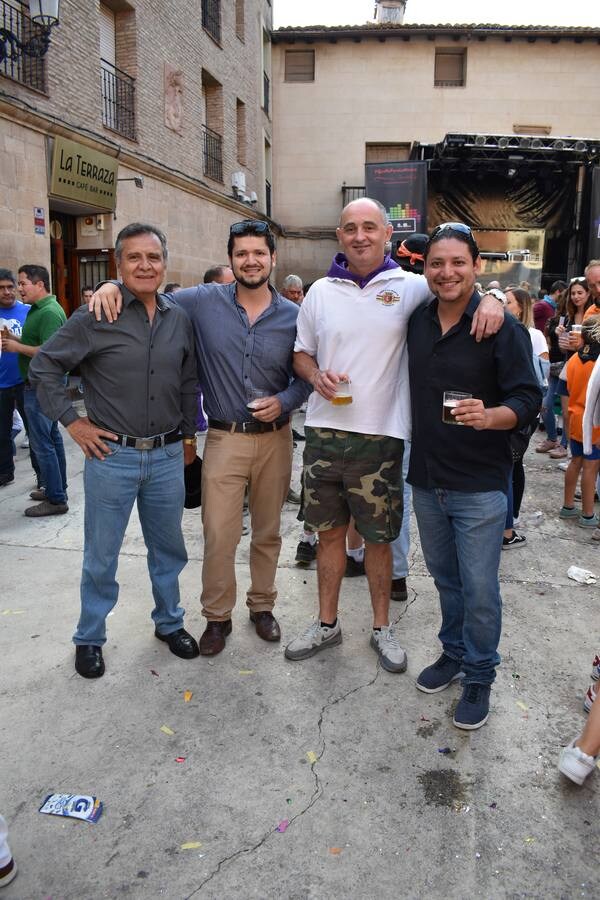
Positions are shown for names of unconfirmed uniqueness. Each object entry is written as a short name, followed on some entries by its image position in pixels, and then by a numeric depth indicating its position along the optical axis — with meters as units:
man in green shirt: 5.13
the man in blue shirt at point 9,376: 5.77
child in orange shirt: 4.99
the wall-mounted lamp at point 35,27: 7.56
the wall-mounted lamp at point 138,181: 11.43
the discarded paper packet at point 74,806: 2.17
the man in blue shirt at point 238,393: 3.06
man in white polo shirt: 2.84
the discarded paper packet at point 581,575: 4.11
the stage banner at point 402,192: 17.38
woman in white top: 4.66
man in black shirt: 2.41
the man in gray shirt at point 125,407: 2.85
